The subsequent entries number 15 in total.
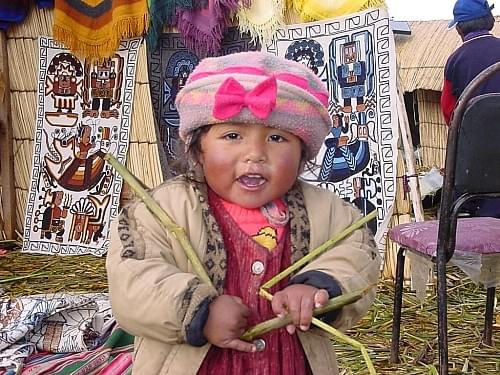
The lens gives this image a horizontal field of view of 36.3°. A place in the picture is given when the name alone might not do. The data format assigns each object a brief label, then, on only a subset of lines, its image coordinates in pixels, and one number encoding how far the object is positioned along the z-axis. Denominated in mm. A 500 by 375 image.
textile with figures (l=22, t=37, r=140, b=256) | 5098
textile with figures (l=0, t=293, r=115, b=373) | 3064
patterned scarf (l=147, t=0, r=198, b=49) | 4559
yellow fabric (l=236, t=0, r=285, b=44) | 4438
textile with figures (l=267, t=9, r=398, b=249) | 4254
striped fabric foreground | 2898
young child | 1390
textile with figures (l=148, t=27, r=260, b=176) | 4895
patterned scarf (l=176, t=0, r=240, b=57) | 4531
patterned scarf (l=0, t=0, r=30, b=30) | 5070
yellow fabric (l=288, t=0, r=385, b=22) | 4238
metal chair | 2223
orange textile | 4762
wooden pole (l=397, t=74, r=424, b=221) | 4238
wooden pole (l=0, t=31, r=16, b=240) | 5266
